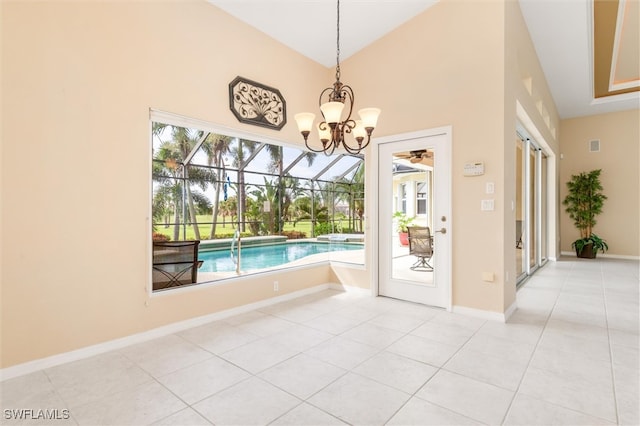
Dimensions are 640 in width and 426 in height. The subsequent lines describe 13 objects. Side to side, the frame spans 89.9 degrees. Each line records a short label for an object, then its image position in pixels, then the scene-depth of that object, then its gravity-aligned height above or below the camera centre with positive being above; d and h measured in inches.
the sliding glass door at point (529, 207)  211.8 +6.4
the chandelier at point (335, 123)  101.0 +30.5
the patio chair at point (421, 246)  166.1 -16.0
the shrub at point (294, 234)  211.3 -12.6
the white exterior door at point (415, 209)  157.6 +3.5
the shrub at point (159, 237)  128.4 -9.2
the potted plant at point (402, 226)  174.9 -5.8
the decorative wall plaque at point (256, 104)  148.8 +55.0
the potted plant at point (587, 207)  312.5 +8.8
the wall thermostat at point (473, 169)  143.5 +21.2
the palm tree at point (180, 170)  168.9 +27.7
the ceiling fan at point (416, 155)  164.6 +31.8
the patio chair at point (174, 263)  128.3 -20.3
